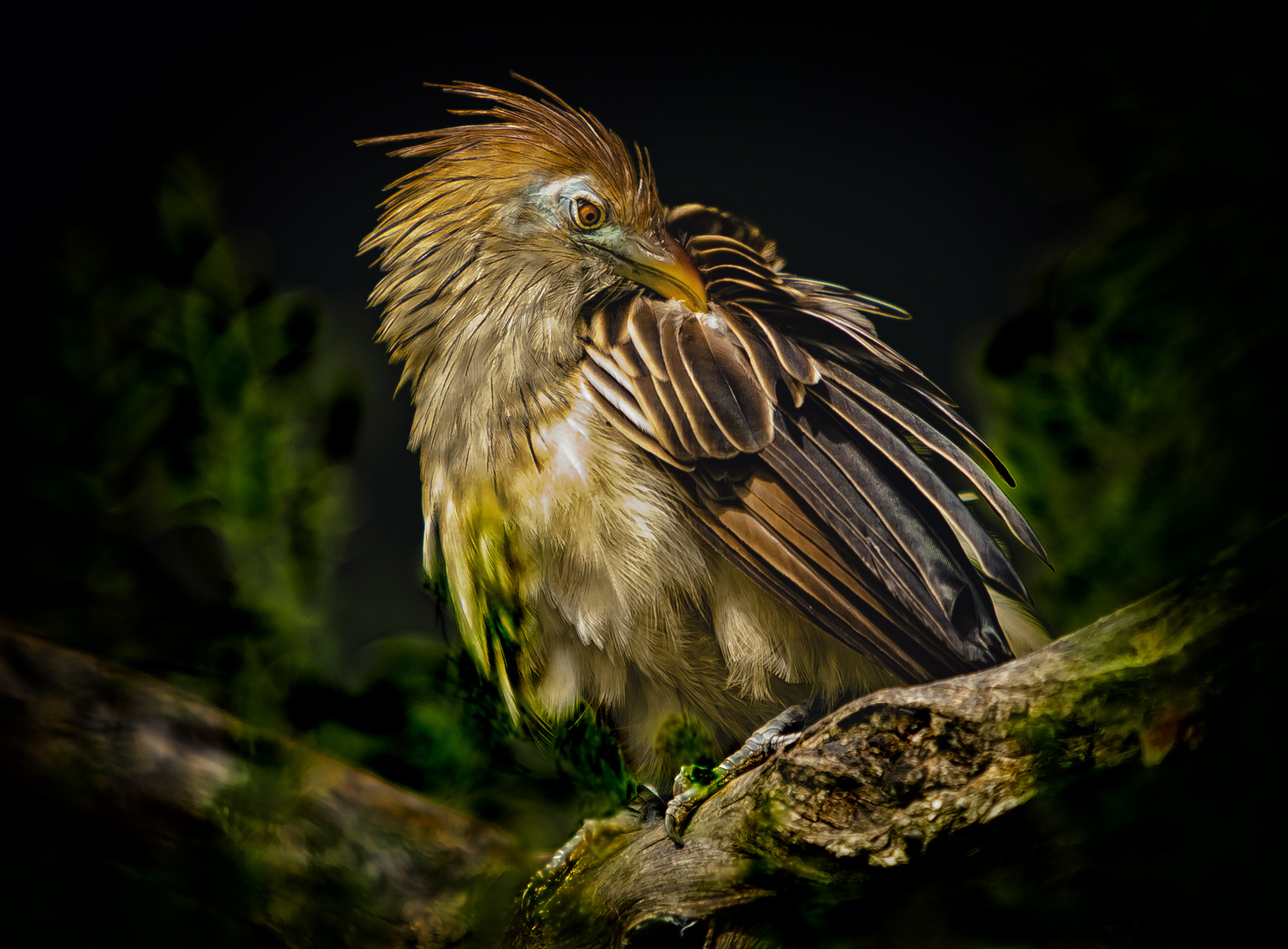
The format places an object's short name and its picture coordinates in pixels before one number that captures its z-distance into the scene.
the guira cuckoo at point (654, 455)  3.78
